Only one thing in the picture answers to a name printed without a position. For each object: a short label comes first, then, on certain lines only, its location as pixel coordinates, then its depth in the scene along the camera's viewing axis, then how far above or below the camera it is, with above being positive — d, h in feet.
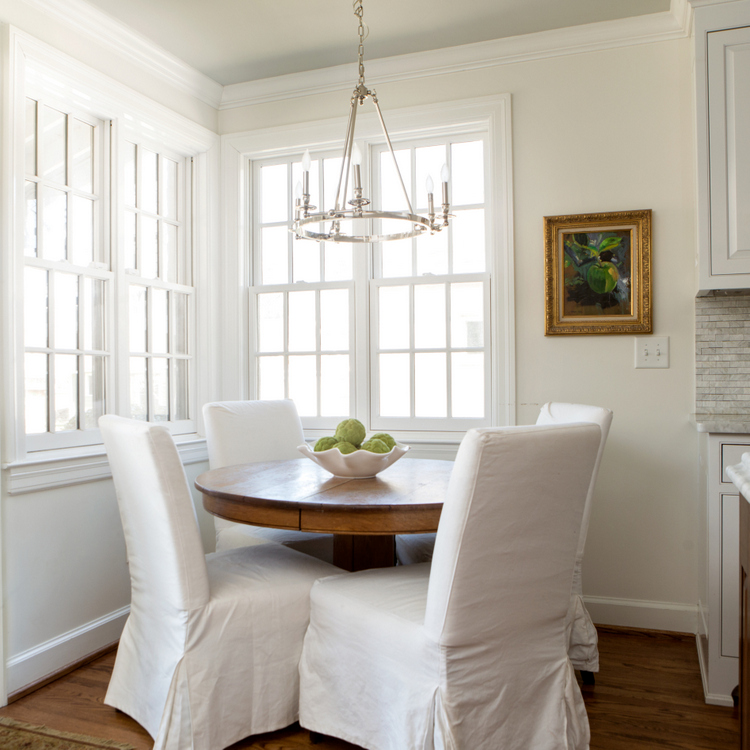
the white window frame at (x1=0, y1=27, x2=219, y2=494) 7.38 +2.31
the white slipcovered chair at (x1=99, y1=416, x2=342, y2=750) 5.69 -2.33
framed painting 8.94 +1.44
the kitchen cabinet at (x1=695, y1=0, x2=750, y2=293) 7.53 +2.73
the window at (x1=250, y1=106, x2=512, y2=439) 10.16 +1.18
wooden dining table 5.72 -1.14
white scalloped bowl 6.73 -0.90
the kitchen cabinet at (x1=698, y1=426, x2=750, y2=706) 7.04 -2.19
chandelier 6.32 +1.70
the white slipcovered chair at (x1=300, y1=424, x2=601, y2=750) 4.64 -1.97
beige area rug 6.15 -3.54
